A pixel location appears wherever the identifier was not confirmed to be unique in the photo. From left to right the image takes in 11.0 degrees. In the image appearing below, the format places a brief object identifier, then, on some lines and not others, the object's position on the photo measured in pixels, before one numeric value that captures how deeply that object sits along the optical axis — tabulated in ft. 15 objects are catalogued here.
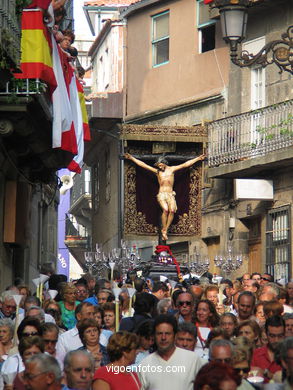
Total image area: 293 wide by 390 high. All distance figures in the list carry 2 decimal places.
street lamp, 59.06
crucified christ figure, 110.01
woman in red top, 40.50
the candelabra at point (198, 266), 92.58
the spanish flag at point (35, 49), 74.28
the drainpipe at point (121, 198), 113.50
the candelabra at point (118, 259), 92.43
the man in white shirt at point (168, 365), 41.45
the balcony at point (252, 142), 100.89
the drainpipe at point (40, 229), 113.19
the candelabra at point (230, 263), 94.43
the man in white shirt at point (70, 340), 49.16
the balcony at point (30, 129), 74.69
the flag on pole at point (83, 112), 89.49
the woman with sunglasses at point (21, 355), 43.06
